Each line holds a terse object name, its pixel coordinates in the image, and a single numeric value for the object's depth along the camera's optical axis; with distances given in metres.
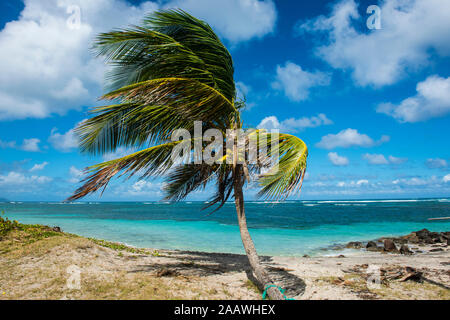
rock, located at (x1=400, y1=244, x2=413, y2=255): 11.25
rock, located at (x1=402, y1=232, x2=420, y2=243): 14.63
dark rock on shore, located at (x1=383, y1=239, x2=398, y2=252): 11.91
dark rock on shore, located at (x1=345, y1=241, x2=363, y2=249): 13.65
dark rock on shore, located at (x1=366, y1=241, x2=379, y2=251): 12.57
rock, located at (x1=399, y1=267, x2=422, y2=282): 5.59
